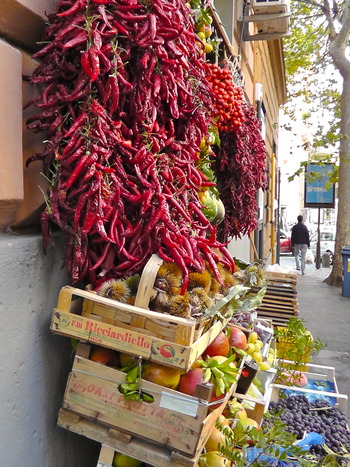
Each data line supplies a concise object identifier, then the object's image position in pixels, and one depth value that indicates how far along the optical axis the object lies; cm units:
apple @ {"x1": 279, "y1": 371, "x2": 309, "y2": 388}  380
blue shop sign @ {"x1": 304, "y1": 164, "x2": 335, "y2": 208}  1445
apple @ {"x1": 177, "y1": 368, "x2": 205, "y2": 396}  179
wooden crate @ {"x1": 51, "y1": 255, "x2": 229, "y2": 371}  162
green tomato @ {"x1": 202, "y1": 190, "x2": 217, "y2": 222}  276
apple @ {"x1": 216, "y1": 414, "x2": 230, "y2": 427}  227
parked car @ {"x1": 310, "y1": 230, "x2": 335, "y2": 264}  2766
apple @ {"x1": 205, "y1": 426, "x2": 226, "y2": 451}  225
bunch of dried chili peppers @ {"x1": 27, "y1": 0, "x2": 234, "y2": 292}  165
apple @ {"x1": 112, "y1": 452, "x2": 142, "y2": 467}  192
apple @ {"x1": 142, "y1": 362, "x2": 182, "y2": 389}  175
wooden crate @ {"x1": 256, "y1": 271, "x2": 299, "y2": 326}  572
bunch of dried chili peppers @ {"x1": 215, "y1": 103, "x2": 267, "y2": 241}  356
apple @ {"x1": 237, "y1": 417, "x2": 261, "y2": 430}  256
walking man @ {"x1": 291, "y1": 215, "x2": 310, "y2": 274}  1549
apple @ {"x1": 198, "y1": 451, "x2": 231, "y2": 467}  215
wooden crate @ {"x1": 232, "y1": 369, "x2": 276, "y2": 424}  270
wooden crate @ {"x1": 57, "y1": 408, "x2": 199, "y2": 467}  169
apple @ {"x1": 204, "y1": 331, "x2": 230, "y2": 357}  209
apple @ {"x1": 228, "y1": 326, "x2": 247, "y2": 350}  243
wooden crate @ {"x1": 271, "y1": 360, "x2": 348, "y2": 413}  356
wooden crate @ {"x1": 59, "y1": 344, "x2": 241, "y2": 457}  166
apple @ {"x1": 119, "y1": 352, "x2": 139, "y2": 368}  181
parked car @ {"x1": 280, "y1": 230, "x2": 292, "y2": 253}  2548
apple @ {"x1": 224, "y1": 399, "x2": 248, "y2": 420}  251
